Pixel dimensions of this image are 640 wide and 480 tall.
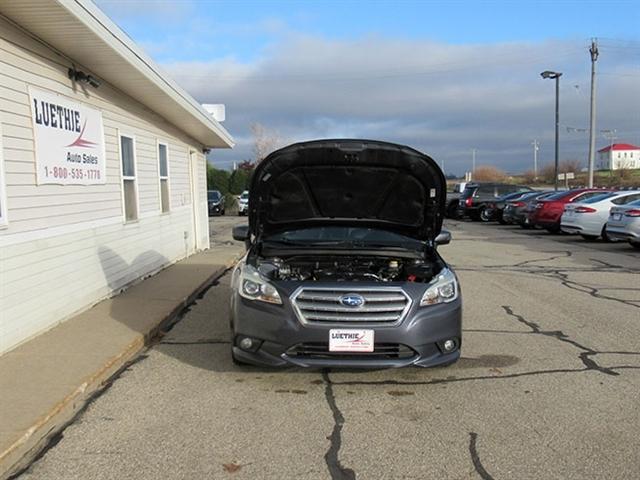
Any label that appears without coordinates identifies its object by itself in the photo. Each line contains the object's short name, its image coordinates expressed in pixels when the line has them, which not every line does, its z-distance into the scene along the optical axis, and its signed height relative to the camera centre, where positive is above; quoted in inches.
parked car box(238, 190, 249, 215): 1450.5 -51.0
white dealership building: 236.4 +14.0
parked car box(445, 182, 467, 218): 1290.6 -53.9
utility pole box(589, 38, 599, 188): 1171.9 +155.5
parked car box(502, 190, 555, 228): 906.7 -46.2
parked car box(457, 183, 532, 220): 1200.5 -30.5
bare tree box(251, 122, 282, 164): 2279.0 +135.8
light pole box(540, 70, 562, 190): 1309.1 +218.5
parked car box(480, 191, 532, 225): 1122.7 -52.7
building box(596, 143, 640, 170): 3859.7 +167.7
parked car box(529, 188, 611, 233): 821.2 -38.3
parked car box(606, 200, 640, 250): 572.4 -44.1
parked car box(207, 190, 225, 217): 1448.1 -42.2
